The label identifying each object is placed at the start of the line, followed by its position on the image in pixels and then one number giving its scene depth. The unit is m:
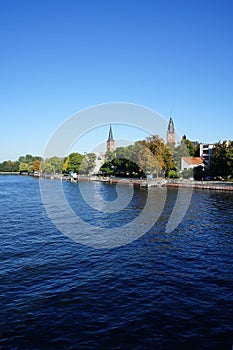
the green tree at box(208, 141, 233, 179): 87.81
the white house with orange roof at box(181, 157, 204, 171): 122.67
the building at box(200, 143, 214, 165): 132.40
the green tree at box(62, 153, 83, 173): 160.00
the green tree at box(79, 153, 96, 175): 156.30
